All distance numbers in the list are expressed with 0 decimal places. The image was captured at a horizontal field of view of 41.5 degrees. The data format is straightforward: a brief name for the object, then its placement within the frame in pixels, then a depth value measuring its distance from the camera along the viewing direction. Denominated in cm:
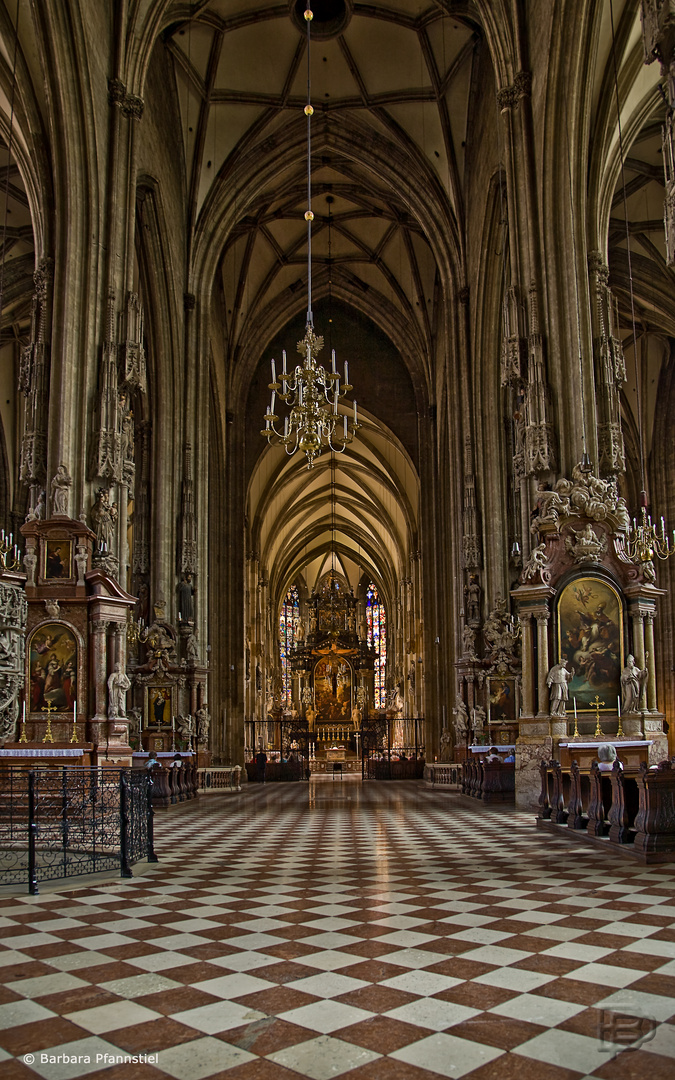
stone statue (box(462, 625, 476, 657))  2117
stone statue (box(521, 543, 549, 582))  1371
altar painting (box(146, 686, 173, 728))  1997
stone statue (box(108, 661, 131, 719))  1334
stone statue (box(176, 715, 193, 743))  2031
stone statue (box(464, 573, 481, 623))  2141
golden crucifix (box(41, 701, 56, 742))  1306
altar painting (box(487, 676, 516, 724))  1956
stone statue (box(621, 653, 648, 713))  1329
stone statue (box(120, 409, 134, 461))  1513
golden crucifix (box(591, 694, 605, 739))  1344
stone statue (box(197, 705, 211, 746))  2155
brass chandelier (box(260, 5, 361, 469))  1324
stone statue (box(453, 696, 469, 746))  2130
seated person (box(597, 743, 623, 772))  864
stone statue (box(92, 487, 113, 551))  1412
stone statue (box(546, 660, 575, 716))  1338
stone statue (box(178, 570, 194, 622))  2158
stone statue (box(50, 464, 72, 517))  1372
